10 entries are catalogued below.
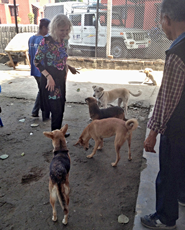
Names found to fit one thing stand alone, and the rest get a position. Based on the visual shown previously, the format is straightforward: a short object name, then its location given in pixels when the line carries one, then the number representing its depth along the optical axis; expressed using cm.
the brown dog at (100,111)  421
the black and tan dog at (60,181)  207
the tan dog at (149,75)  773
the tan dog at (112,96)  508
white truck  1059
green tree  2336
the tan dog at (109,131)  313
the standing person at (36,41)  422
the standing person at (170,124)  153
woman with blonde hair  321
